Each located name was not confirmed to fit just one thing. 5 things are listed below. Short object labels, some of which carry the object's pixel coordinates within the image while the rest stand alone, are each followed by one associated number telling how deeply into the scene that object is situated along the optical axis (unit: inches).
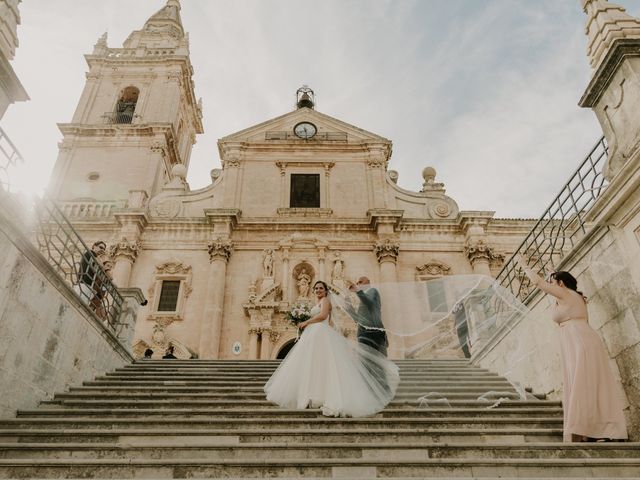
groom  267.8
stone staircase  156.9
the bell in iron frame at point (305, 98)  1068.5
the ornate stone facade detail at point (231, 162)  844.6
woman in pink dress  179.9
